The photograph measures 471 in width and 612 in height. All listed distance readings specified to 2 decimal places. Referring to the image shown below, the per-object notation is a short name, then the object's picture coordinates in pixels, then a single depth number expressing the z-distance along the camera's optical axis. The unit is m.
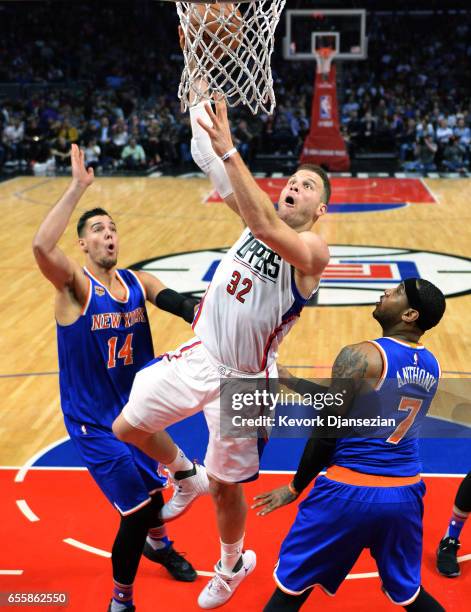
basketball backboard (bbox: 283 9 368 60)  21.25
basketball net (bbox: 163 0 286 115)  4.03
